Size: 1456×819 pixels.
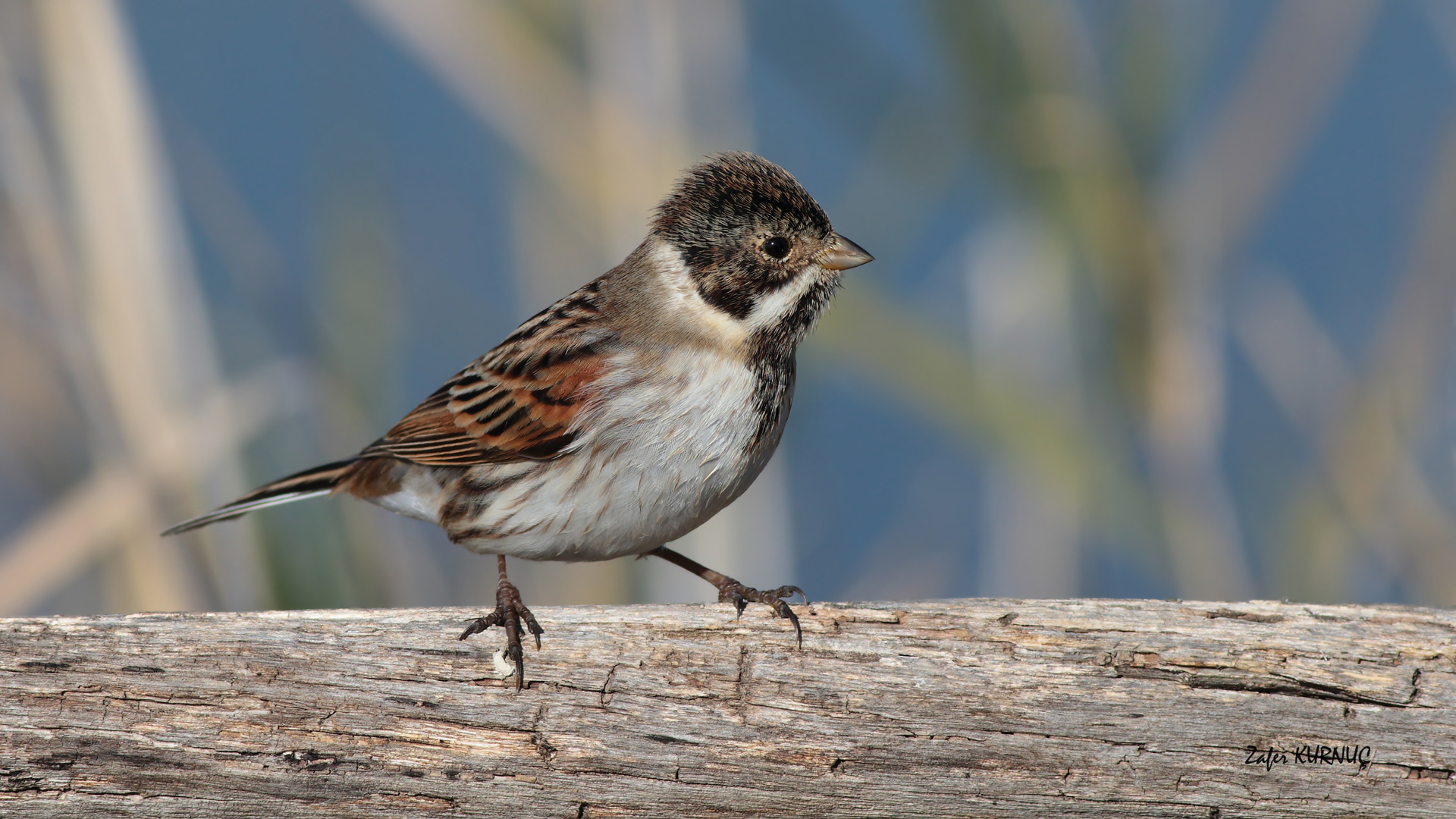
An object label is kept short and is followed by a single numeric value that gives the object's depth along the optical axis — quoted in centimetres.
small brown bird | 633
